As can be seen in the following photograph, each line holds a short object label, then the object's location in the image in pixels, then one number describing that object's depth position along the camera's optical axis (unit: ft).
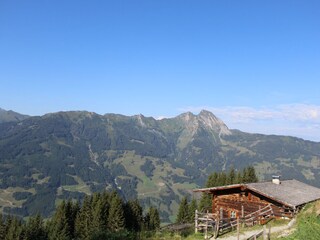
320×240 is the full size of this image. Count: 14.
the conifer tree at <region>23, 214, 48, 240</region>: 233.42
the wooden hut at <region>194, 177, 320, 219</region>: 97.18
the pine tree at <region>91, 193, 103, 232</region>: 225.86
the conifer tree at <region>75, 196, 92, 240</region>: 230.40
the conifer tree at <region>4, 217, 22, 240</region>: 227.93
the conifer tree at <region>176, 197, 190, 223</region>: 285.25
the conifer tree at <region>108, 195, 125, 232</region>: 230.85
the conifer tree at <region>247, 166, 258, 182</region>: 258.45
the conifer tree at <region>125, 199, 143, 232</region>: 259.10
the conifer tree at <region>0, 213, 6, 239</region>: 240.37
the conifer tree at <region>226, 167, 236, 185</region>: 267.01
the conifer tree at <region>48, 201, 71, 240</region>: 231.98
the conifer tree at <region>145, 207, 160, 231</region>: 272.34
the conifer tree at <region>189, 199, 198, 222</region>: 278.39
